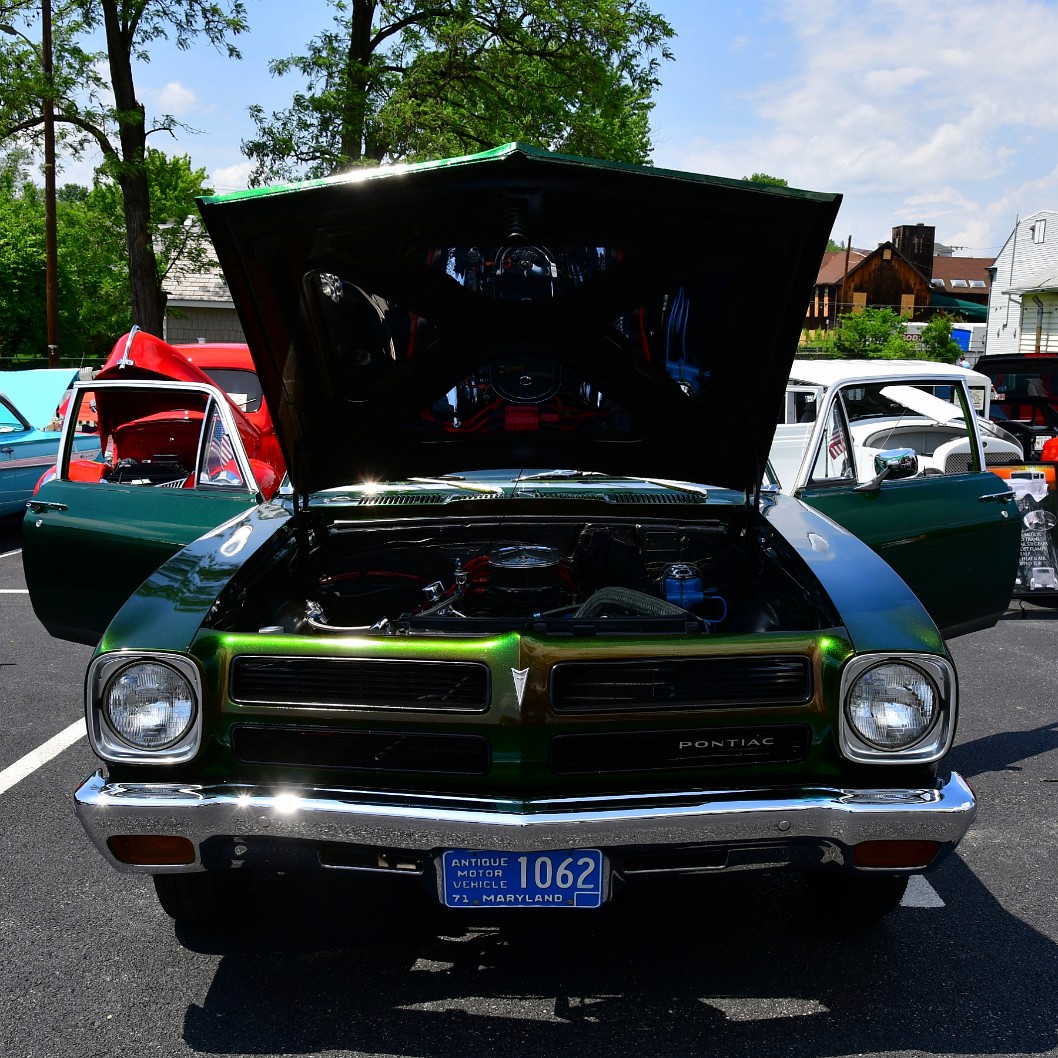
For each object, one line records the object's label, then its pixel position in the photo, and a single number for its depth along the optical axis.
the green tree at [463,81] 18.50
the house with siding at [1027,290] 41.47
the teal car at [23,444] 9.79
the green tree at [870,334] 30.53
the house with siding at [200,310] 36.34
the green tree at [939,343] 31.64
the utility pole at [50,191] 18.83
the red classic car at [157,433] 6.61
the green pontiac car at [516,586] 2.58
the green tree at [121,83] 18.16
